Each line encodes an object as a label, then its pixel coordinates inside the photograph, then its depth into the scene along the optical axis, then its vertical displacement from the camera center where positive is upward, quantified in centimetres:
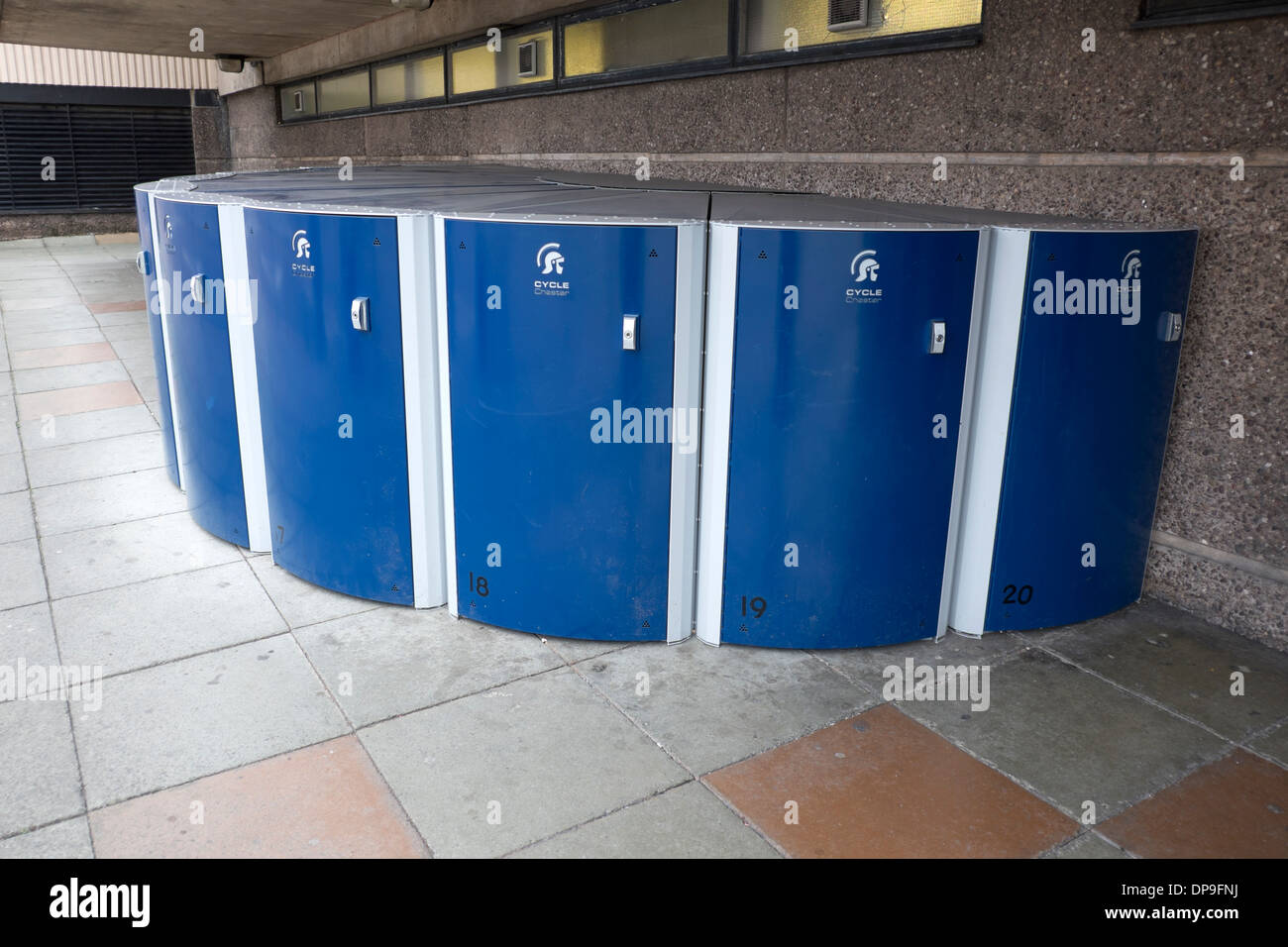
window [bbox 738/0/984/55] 493 +96
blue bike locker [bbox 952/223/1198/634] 381 -83
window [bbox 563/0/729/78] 641 +111
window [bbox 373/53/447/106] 1030 +122
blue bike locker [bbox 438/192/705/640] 362 -82
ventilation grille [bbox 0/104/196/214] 1869 +66
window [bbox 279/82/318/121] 1407 +129
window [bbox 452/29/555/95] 831 +115
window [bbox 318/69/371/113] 1227 +126
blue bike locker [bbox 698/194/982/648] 359 -82
